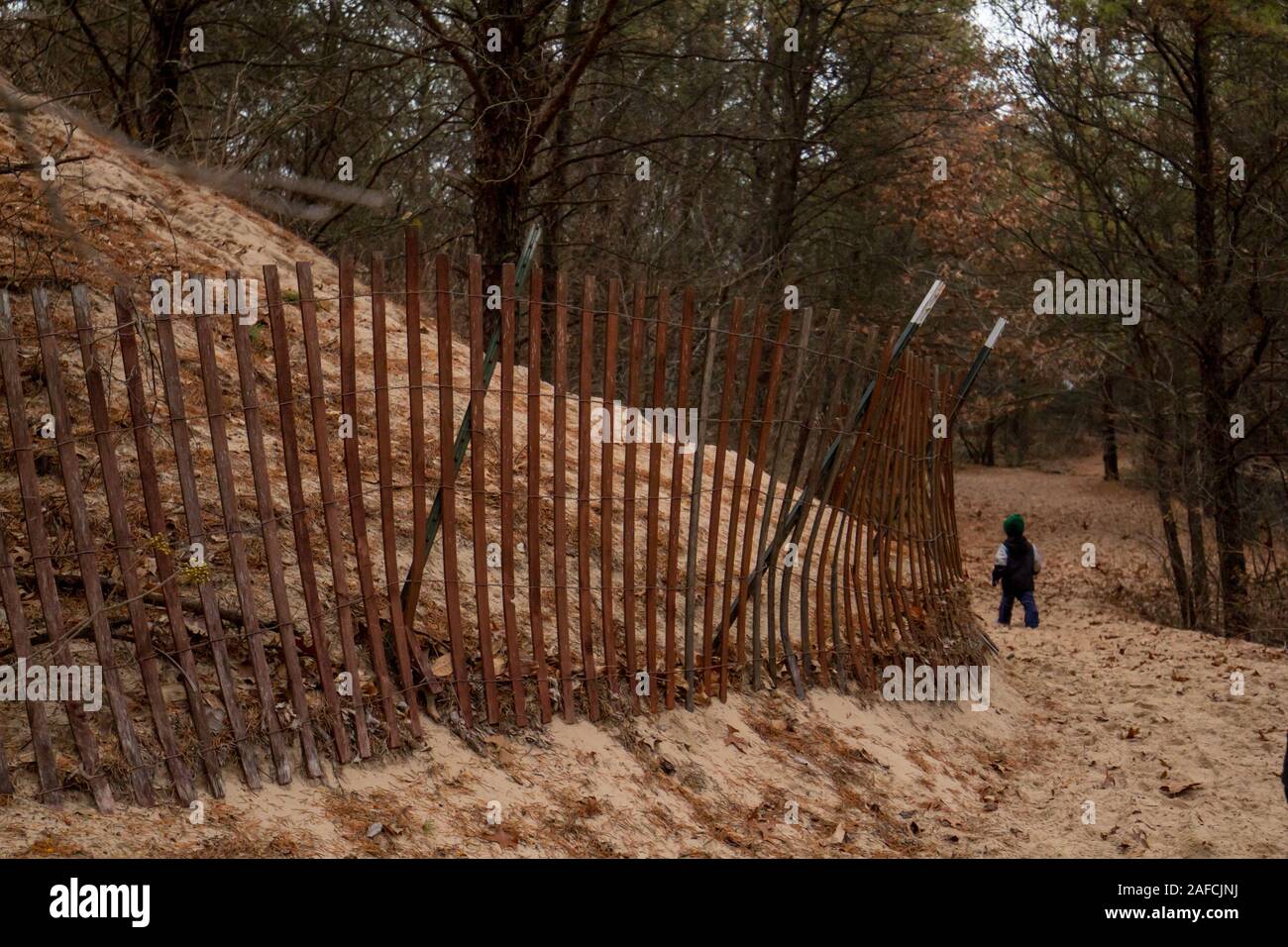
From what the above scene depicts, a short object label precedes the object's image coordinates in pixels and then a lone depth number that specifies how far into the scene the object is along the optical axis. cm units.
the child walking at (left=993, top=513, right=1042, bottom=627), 1088
